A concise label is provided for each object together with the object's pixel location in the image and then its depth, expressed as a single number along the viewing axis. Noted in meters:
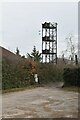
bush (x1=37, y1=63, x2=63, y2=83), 38.47
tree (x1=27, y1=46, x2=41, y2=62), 54.56
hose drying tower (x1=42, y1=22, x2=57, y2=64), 48.38
